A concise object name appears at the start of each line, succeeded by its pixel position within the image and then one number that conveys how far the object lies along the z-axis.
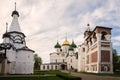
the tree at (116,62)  27.57
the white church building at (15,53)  17.90
